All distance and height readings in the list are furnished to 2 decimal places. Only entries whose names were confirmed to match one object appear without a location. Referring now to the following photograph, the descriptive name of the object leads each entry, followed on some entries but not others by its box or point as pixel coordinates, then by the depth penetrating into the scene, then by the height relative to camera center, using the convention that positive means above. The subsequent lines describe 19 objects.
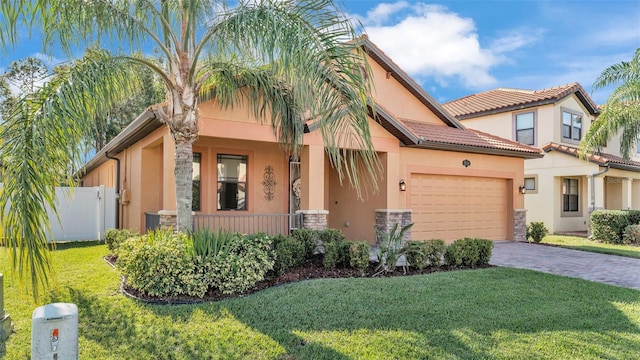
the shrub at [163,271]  6.71 -1.36
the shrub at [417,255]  8.81 -1.41
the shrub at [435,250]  9.05 -1.34
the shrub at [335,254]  8.70 -1.38
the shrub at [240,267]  7.01 -1.37
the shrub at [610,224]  16.11 -1.34
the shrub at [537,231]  15.29 -1.53
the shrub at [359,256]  8.49 -1.38
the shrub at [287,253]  8.25 -1.30
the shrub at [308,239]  9.41 -1.13
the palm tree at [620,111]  15.47 +3.15
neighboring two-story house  19.03 +1.82
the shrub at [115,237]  9.93 -1.22
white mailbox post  3.60 -1.28
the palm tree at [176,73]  4.38 +1.85
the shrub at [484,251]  9.72 -1.45
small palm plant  8.65 -1.32
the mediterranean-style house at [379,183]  11.48 +0.48
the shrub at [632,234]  15.55 -1.67
